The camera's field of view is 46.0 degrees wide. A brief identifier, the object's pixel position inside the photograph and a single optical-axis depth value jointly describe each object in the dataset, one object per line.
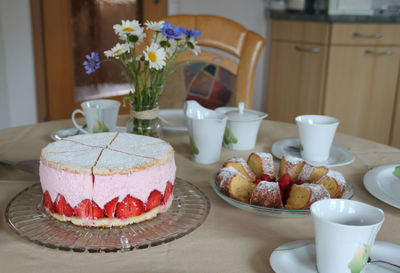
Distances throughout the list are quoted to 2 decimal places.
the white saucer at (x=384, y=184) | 0.89
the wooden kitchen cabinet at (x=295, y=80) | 3.24
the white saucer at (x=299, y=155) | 1.11
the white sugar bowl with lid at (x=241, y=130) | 1.17
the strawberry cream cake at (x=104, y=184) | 0.76
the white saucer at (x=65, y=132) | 1.24
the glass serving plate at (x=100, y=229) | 0.69
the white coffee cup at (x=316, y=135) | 1.09
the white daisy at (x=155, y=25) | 1.07
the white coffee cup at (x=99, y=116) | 1.17
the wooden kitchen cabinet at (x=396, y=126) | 3.23
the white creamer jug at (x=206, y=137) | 1.06
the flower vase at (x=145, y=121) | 1.08
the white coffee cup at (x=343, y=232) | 0.58
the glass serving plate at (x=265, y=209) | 0.76
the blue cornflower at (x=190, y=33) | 1.09
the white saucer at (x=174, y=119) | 1.33
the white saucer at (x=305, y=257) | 0.63
